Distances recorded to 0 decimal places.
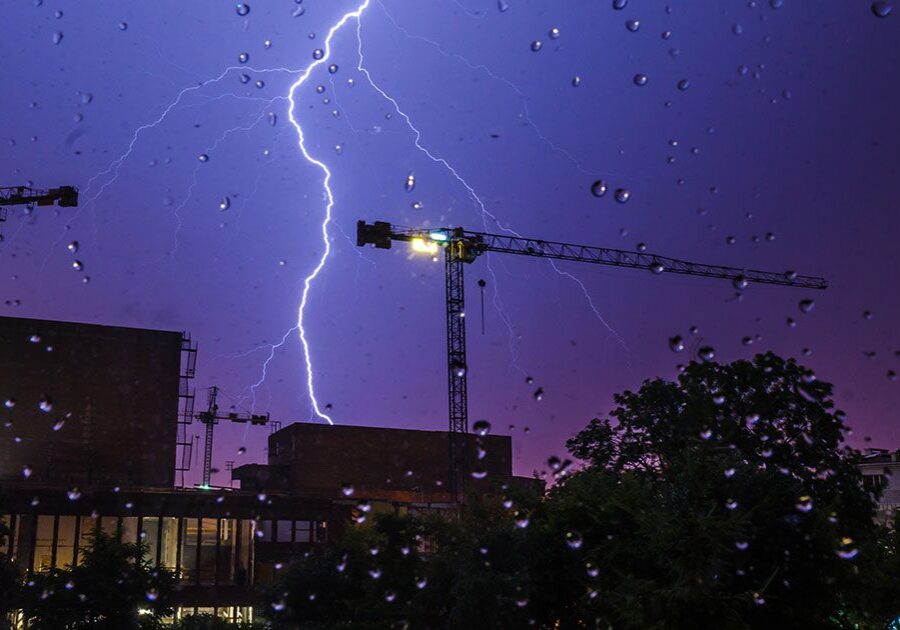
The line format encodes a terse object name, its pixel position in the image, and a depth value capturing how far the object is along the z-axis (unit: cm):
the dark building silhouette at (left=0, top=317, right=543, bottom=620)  4234
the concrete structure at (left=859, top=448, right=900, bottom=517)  6375
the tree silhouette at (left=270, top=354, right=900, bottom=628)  1260
